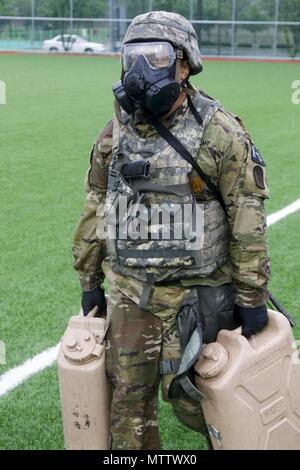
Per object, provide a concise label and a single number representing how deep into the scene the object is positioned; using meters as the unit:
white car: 39.12
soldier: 2.72
